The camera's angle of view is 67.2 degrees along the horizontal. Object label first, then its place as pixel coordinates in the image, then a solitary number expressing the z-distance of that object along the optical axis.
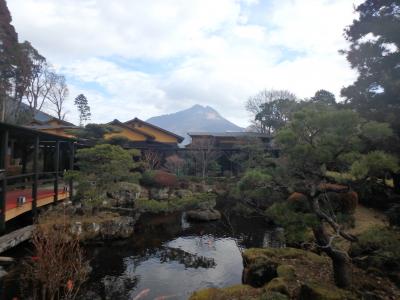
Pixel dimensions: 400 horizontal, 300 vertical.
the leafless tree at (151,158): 28.27
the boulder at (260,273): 8.02
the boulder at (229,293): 6.81
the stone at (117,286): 7.85
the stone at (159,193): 22.55
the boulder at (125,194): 19.39
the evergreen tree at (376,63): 9.70
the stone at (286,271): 7.62
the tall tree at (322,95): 32.04
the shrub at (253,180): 7.36
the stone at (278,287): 6.75
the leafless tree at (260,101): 43.93
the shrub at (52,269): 5.94
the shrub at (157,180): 23.36
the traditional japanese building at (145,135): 32.66
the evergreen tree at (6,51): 23.48
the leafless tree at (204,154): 29.25
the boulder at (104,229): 11.37
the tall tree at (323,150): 6.50
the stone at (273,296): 6.13
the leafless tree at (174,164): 29.69
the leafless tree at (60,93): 35.91
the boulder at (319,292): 5.95
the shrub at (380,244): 6.10
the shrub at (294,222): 6.88
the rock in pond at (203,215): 16.86
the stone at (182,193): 22.88
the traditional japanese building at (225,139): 32.03
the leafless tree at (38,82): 30.29
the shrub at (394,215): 8.15
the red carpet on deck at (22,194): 10.33
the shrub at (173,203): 13.86
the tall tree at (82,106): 48.50
